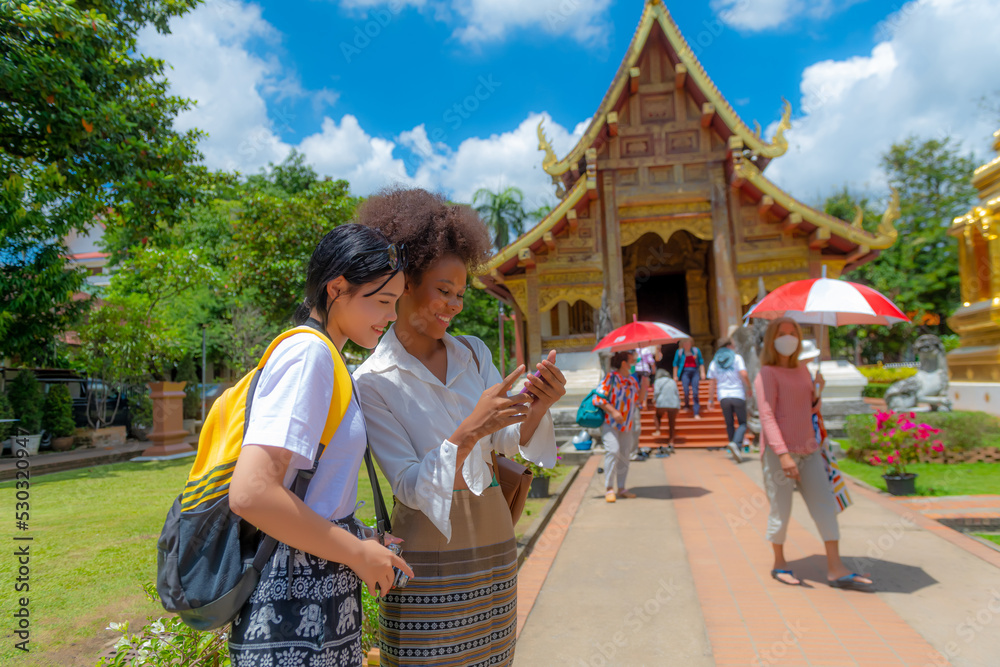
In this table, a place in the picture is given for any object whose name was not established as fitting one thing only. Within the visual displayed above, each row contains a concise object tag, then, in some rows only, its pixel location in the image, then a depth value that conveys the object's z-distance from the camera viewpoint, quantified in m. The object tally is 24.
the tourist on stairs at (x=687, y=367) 12.13
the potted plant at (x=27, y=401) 13.16
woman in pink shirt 4.23
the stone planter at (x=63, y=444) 13.96
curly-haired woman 1.65
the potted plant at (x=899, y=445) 6.91
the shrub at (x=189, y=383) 20.81
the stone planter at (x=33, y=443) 11.97
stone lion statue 12.47
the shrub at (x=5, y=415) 11.59
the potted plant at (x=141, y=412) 16.97
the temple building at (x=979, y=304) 11.78
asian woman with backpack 1.22
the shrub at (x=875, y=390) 23.19
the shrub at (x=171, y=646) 2.45
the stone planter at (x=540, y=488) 7.12
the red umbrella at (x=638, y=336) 8.79
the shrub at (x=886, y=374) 26.03
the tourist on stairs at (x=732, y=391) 9.82
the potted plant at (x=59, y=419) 14.02
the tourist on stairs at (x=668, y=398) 10.88
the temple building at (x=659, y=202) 13.07
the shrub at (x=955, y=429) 8.81
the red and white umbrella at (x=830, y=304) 4.60
